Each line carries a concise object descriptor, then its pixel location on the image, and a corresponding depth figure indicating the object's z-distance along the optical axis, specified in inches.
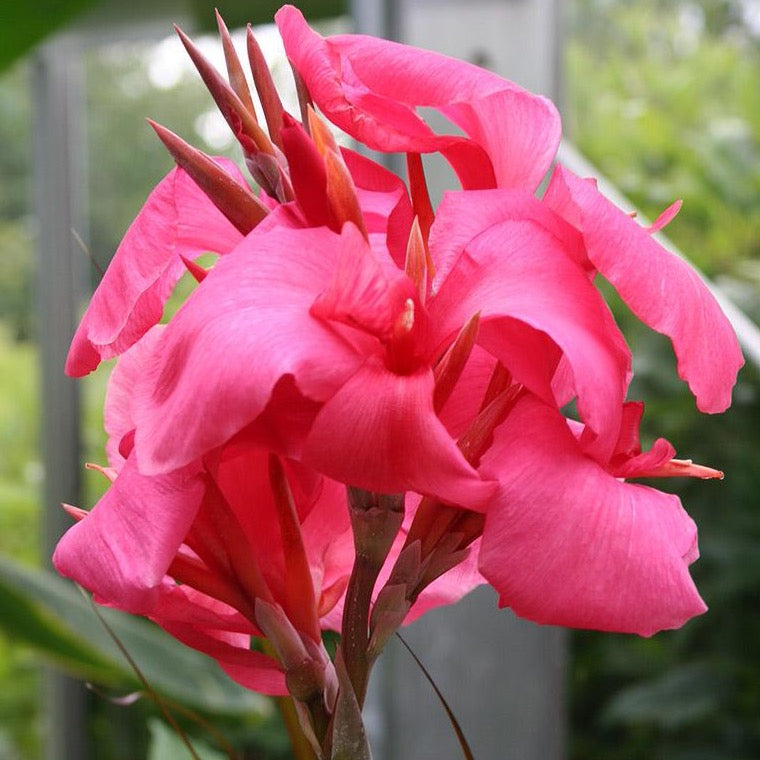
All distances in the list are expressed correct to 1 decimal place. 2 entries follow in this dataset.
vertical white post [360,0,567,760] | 43.8
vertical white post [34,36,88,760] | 74.9
